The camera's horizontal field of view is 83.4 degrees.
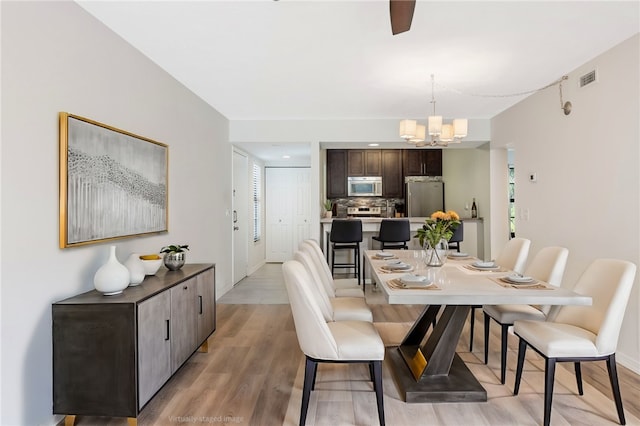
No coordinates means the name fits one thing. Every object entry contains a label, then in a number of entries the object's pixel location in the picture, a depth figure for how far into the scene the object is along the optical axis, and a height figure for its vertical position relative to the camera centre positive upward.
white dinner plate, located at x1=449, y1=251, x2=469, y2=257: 3.34 -0.35
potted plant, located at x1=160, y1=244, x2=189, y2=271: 2.83 -0.30
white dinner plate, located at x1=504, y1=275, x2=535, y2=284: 2.15 -0.38
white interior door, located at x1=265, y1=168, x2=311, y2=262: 8.02 +0.22
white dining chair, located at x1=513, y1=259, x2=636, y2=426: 1.95 -0.67
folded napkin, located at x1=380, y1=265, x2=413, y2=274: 2.56 -0.38
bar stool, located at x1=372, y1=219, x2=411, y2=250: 5.12 -0.19
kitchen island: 5.53 -0.23
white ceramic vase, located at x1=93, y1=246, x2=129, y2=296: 2.05 -0.33
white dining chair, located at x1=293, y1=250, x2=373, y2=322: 2.40 -0.65
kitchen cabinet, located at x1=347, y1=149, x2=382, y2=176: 7.39 +1.16
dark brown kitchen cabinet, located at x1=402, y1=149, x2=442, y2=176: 7.34 +1.15
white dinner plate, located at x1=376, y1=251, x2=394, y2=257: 3.33 -0.34
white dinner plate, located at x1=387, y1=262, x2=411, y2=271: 2.64 -0.36
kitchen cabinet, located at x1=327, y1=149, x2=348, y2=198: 7.40 +1.00
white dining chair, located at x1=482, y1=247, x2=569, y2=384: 2.53 -0.67
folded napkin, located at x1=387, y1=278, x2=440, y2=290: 2.03 -0.39
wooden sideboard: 1.89 -0.72
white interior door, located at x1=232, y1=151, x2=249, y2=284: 5.59 +0.06
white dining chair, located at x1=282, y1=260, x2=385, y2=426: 1.91 -0.69
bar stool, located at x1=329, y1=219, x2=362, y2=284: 5.16 -0.18
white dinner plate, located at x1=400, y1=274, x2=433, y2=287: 2.07 -0.37
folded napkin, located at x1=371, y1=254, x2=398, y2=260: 3.23 -0.36
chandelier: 3.46 +0.86
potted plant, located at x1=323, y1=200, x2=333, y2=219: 6.46 +0.18
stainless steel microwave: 7.39 +0.67
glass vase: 2.86 -0.29
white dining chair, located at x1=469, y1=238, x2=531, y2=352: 3.04 -0.35
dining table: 1.91 -0.45
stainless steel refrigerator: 7.23 +0.39
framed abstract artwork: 2.08 +0.26
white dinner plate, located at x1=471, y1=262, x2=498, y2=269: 2.69 -0.37
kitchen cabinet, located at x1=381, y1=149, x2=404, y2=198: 7.43 +0.93
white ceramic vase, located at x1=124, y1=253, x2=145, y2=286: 2.31 -0.32
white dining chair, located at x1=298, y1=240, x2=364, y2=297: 3.01 -0.51
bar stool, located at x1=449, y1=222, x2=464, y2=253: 5.01 -0.26
